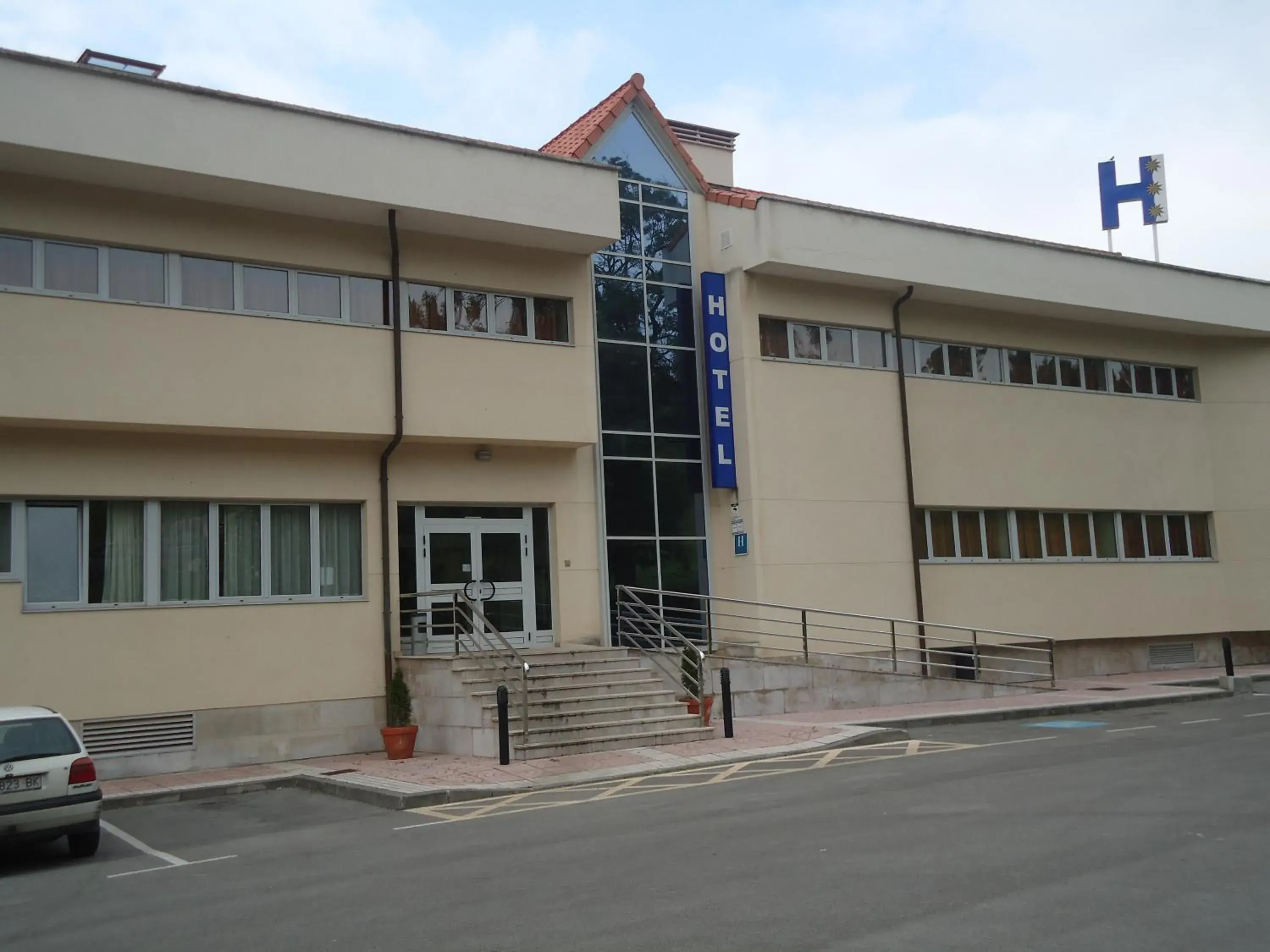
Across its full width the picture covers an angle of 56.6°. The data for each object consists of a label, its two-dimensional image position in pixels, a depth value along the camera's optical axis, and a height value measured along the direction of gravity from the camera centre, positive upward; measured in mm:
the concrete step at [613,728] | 16016 -1625
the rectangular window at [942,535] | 24781 +1264
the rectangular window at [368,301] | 18578 +5073
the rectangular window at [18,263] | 15852 +5068
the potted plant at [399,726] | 16875 -1528
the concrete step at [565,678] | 17000 -964
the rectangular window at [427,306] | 19156 +5095
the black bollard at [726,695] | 16672 -1266
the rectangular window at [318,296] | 18141 +5076
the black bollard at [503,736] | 14938 -1521
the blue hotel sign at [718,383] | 22219 +4210
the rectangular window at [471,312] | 19594 +5081
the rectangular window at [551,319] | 20469 +5111
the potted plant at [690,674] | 18125 -1017
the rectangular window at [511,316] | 20047 +5088
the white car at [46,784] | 10578 -1332
